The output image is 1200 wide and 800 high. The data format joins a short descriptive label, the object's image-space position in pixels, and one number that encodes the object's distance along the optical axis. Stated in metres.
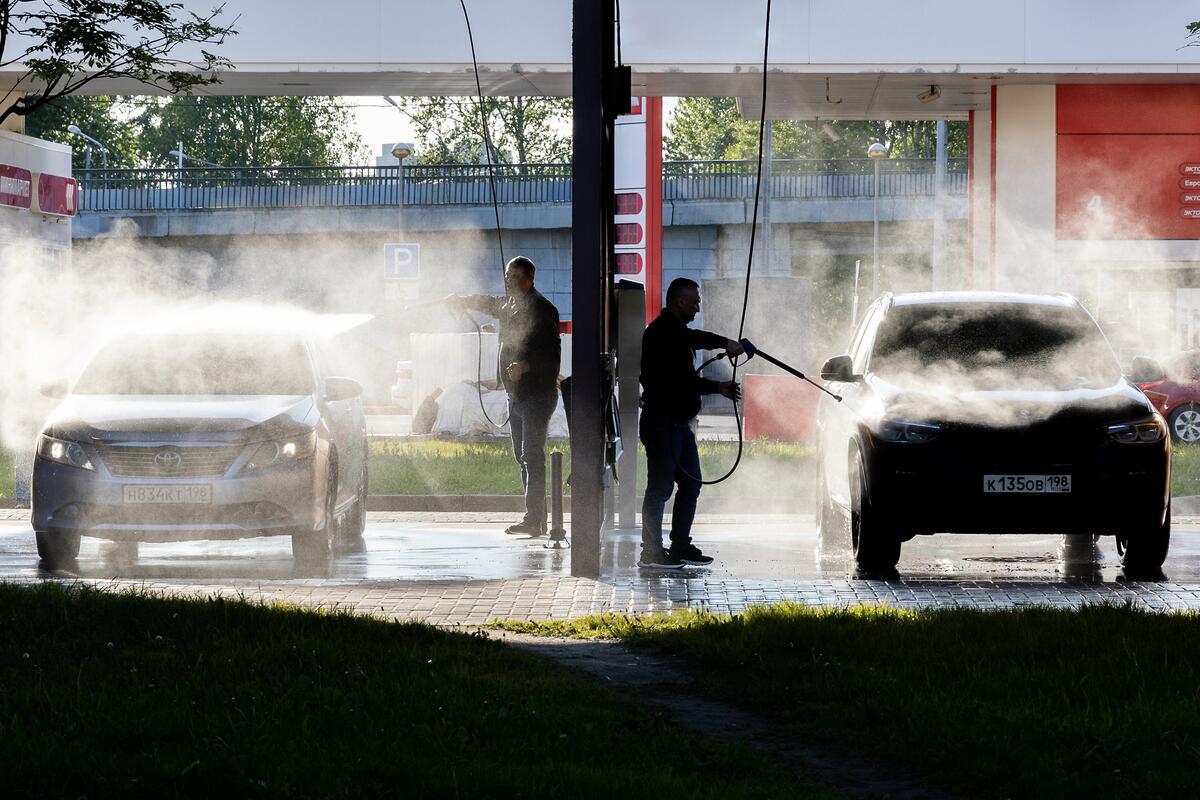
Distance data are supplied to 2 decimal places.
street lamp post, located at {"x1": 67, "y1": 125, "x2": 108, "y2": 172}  67.92
